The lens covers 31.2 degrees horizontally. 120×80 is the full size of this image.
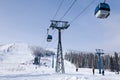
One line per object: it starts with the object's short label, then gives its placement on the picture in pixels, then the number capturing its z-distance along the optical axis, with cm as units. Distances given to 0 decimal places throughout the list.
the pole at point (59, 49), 3550
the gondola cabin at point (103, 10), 1430
